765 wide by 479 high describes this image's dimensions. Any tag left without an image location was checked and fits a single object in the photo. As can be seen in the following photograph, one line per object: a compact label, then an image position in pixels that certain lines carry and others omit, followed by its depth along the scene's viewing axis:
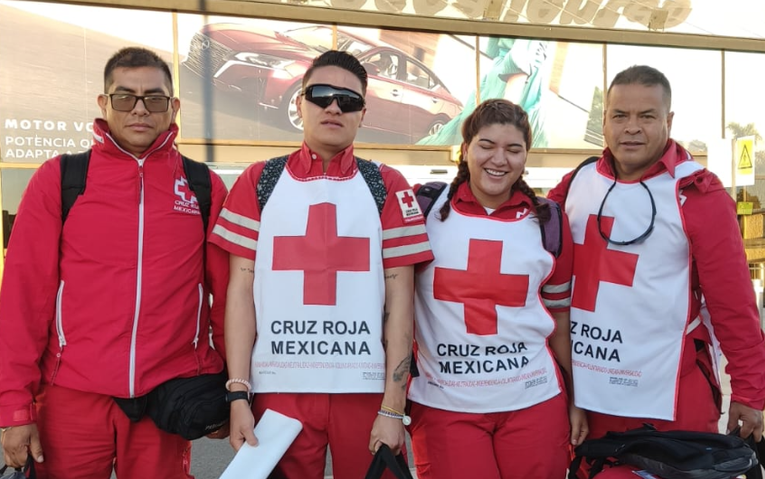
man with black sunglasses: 1.99
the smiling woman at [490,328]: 2.12
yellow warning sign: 6.77
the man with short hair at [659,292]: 2.18
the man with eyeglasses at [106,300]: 2.00
